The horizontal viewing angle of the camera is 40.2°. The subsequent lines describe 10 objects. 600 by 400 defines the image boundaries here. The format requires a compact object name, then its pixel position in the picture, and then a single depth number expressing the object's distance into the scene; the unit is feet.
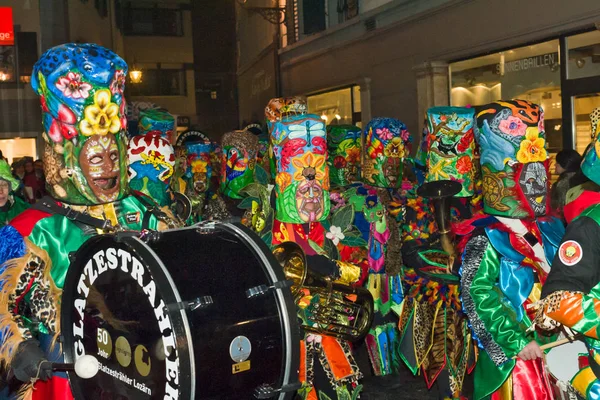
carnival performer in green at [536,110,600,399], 10.51
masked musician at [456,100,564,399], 13.33
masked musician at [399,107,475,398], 17.58
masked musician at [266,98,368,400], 16.89
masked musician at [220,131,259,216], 32.22
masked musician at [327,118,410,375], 22.99
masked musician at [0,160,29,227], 22.66
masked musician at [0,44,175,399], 12.05
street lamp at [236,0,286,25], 71.77
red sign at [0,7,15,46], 55.67
